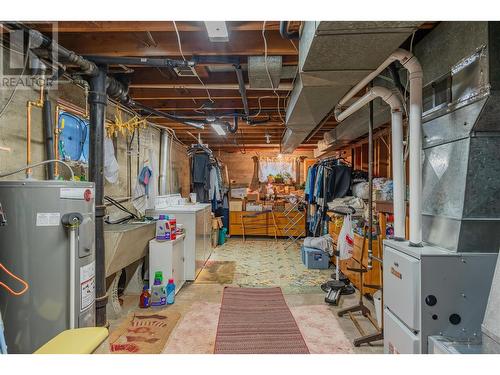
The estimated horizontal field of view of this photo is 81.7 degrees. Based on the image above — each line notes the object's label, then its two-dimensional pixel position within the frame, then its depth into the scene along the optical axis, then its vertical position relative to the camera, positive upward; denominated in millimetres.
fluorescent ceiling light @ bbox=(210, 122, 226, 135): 4512 +984
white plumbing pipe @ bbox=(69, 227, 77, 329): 1809 -568
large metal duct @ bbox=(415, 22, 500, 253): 1414 +258
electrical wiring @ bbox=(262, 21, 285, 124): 1976 +1057
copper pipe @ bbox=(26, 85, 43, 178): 2207 +404
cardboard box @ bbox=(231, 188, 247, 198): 8445 -180
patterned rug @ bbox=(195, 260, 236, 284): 4197 -1377
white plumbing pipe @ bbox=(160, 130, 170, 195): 4917 +482
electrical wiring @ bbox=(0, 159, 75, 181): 1889 +71
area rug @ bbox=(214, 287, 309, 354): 2418 -1363
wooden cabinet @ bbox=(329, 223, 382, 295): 3484 -1061
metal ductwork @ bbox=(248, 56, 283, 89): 2467 +1018
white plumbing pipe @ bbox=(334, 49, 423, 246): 1756 +283
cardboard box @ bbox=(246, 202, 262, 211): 7644 -559
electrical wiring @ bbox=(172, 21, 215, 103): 1944 +1084
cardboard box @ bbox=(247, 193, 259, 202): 8059 -312
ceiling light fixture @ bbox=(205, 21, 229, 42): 1782 +1010
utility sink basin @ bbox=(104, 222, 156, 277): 2691 -583
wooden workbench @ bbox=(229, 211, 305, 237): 7477 -999
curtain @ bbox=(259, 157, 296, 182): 8477 +559
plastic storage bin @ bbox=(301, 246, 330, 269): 4809 -1218
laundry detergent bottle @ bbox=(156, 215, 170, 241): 3514 -541
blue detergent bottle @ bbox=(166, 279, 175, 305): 3330 -1235
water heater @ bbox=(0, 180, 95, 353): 1675 -431
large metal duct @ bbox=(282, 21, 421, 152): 1427 +790
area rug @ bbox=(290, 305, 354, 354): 2426 -1362
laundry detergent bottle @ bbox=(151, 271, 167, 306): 3268 -1210
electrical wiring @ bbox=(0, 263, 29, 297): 1586 -512
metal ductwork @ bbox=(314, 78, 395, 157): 2996 +829
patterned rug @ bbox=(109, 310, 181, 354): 2365 -1340
